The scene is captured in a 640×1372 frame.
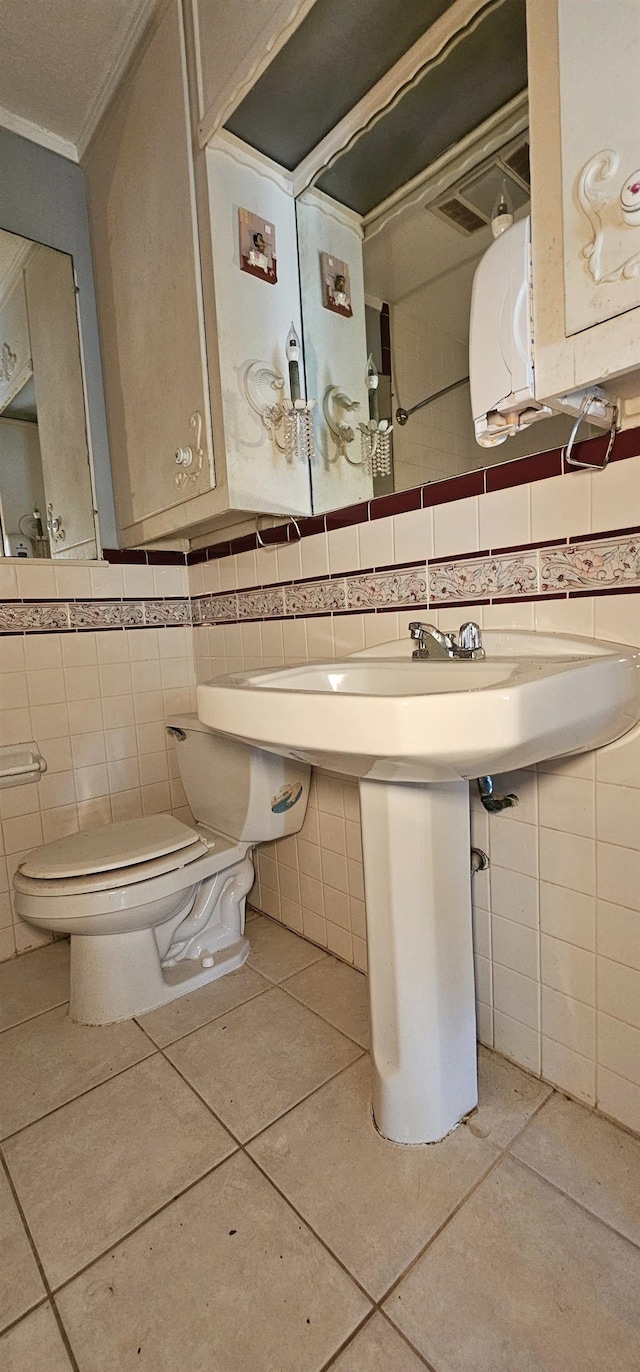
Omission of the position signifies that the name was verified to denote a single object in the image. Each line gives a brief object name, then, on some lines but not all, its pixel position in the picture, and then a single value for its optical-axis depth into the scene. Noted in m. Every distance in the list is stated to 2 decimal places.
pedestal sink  0.60
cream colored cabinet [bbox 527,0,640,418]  0.63
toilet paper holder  1.50
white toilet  1.23
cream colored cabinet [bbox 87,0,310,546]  1.21
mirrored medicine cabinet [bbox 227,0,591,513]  1.02
